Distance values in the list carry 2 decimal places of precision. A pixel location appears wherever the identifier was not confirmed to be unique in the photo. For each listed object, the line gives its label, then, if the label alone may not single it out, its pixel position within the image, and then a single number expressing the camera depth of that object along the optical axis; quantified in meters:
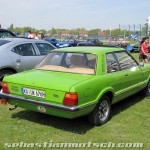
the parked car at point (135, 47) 27.48
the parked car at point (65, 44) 24.91
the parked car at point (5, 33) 12.16
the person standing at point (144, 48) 12.70
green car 4.65
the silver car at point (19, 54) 7.18
